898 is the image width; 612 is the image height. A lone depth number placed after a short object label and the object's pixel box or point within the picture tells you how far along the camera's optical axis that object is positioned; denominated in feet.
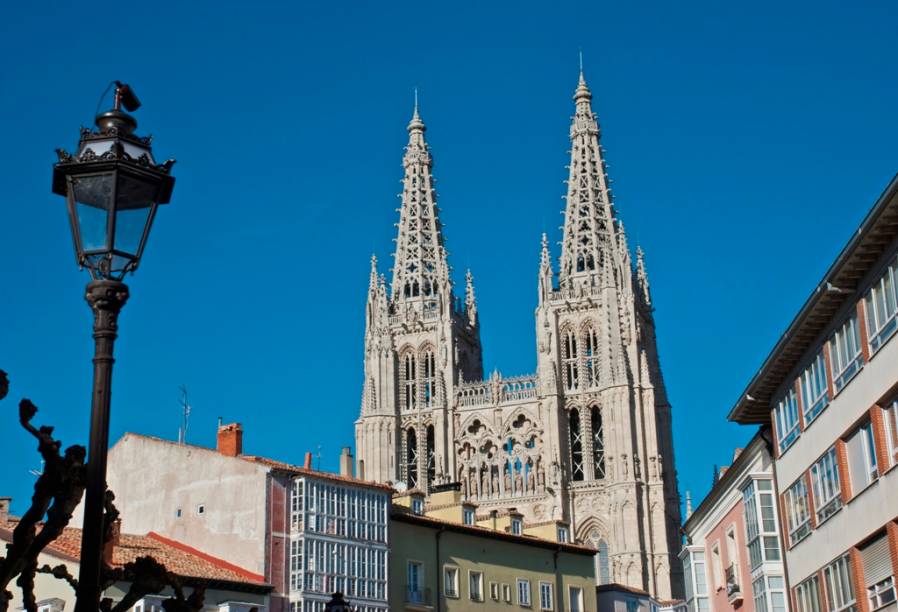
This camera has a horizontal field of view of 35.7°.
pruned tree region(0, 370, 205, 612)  32.40
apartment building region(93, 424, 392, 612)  152.05
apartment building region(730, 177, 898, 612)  80.02
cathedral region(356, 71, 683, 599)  322.96
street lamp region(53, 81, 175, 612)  29.86
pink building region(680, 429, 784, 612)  107.14
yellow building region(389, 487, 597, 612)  165.37
